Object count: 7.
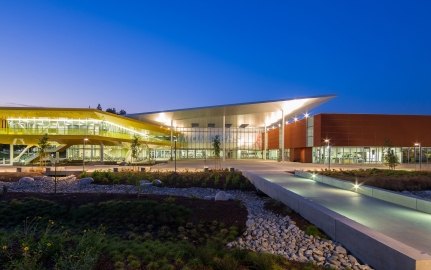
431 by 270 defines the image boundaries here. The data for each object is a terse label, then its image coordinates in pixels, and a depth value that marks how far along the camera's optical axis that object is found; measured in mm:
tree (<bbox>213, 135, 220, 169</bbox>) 40188
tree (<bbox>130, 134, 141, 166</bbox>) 42731
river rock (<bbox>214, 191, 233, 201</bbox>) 16231
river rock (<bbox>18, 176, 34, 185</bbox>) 22850
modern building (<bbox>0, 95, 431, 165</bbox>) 47094
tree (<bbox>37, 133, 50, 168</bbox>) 36525
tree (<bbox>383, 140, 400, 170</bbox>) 32781
